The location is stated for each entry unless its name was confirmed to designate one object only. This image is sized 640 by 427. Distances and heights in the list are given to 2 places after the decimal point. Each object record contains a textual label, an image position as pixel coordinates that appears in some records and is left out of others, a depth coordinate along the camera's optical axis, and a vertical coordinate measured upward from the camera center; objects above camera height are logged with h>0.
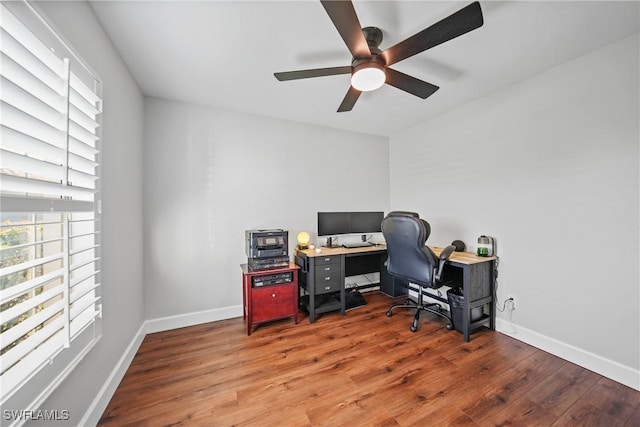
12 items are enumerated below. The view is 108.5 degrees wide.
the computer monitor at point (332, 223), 3.08 -0.12
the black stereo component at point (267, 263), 2.43 -0.52
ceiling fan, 1.16 +1.00
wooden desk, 2.26 -0.76
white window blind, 0.81 +0.11
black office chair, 2.28 -0.41
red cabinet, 2.35 -0.84
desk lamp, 2.91 -0.31
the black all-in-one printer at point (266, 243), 2.44 -0.31
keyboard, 3.12 -0.43
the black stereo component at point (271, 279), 2.38 -0.69
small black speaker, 2.71 -0.38
